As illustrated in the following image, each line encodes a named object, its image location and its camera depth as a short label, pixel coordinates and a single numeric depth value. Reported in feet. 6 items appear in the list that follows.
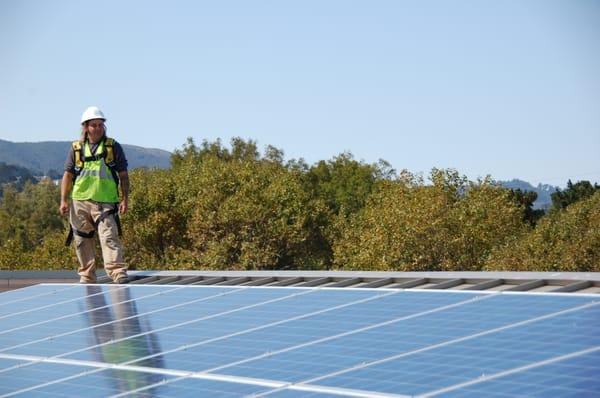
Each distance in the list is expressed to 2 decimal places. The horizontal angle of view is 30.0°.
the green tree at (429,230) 179.32
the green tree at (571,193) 307.99
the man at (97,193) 47.70
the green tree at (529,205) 291.50
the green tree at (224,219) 195.11
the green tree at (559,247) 158.40
